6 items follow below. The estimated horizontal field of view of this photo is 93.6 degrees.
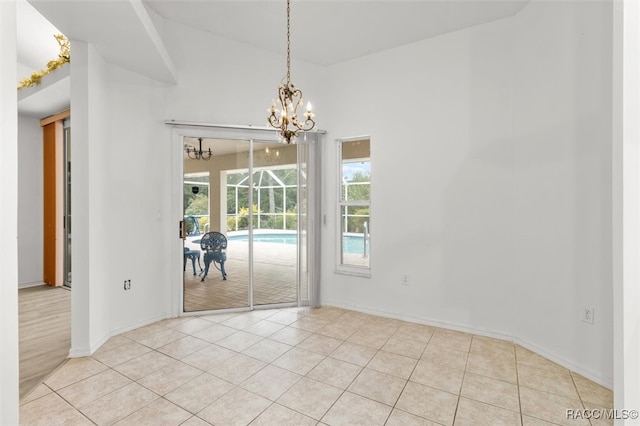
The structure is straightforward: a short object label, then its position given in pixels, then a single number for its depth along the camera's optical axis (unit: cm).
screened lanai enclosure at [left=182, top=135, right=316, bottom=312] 393
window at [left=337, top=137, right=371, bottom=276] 418
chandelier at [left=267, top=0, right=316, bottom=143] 249
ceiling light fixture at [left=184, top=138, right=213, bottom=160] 387
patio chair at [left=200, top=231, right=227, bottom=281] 404
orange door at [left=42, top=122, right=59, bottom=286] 504
